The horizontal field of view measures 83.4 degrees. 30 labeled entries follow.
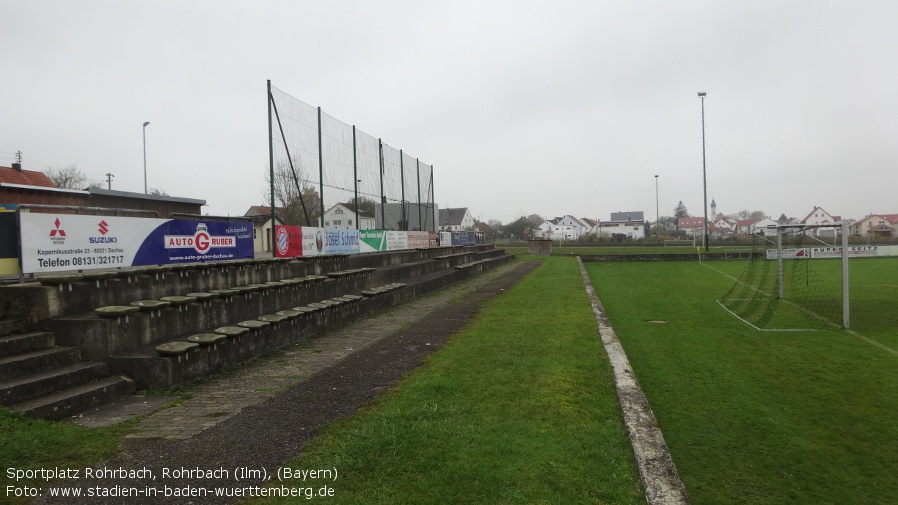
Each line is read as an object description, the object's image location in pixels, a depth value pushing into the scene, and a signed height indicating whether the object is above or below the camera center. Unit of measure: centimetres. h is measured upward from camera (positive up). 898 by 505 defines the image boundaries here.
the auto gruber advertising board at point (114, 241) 606 +16
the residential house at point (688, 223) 12685 +383
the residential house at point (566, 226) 12489 +374
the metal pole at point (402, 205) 2164 +172
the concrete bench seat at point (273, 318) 762 -108
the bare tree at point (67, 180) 4400 +665
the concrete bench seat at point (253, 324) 711 -108
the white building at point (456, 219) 9512 +475
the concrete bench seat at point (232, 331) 660 -109
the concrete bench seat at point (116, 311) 553 -66
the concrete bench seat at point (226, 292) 745 -65
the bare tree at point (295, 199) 1186 +123
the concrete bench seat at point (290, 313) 821 -109
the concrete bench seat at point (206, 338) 605 -108
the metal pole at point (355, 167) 1633 +259
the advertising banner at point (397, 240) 1833 +19
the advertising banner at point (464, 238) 3038 +35
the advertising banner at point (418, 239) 2112 +24
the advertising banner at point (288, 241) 1094 +15
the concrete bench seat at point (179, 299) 657 -65
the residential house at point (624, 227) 11568 +299
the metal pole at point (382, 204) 1894 +154
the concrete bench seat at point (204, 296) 700 -65
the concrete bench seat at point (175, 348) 553 -110
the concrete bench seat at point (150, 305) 600 -65
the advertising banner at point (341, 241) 1316 +15
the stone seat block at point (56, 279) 570 -29
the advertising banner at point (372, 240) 1562 +18
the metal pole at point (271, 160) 1088 +198
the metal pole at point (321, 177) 1383 +193
